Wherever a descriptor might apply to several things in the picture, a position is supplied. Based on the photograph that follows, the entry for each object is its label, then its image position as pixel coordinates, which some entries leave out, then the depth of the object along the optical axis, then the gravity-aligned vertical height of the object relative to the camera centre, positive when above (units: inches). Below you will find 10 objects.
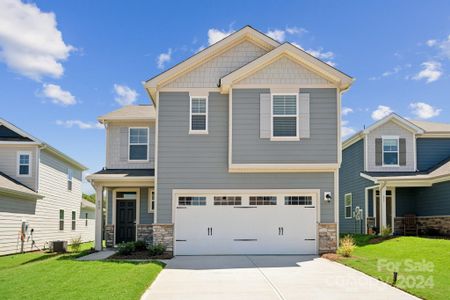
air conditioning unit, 705.6 -91.8
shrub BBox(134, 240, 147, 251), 614.3 -77.9
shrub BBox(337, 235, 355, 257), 572.0 -74.6
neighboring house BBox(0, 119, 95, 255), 709.3 -7.9
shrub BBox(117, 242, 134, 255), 580.4 -78.1
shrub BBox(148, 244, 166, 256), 585.6 -79.8
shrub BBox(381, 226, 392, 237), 763.7 -69.5
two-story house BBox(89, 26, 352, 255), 613.0 +47.0
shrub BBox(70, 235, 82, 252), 681.6 -86.7
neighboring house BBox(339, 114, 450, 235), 847.7 +51.6
